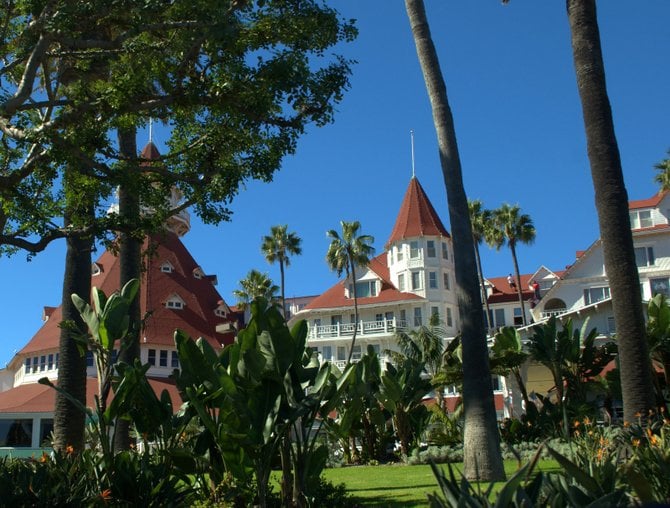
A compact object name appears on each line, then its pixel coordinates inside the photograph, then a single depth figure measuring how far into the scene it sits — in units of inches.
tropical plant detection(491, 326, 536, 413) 1026.7
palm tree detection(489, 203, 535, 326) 2319.5
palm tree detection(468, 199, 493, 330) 2325.3
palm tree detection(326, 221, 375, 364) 2142.0
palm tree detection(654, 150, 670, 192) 1916.1
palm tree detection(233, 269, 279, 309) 2389.3
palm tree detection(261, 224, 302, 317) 2375.7
